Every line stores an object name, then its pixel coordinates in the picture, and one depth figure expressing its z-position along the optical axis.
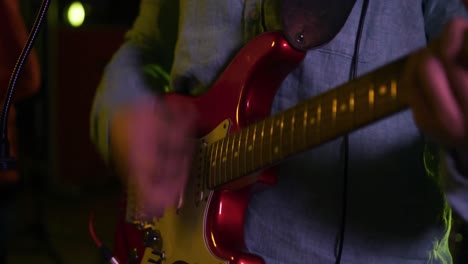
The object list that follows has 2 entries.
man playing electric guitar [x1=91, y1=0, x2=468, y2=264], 1.30
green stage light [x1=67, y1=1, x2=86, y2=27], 4.39
